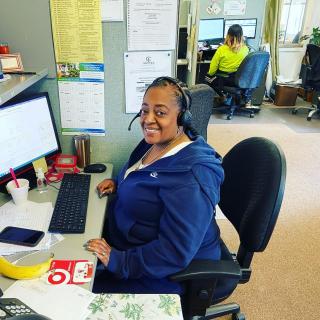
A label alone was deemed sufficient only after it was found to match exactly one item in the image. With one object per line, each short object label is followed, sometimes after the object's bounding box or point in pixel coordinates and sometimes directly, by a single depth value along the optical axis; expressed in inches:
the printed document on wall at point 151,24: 55.9
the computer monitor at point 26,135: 51.4
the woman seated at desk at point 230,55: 165.5
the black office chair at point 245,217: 41.4
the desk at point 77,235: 39.0
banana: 35.3
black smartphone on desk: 41.4
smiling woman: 40.1
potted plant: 193.3
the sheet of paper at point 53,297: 31.7
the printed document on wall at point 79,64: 55.8
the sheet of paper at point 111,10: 55.2
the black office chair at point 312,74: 174.4
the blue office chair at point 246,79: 158.2
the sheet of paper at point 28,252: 39.0
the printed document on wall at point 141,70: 59.5
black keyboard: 44.9
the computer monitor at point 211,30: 197.8
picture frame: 55.4
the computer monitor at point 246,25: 205.0
